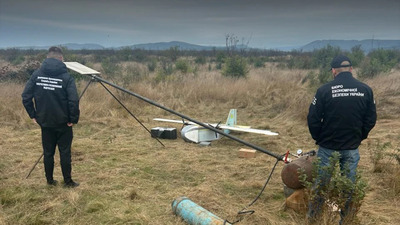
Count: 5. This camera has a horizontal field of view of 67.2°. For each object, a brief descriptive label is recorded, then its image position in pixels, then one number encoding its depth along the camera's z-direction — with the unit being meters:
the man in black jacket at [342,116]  3.42
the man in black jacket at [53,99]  4.59
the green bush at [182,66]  22.13
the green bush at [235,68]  18.44
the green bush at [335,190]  3.18
